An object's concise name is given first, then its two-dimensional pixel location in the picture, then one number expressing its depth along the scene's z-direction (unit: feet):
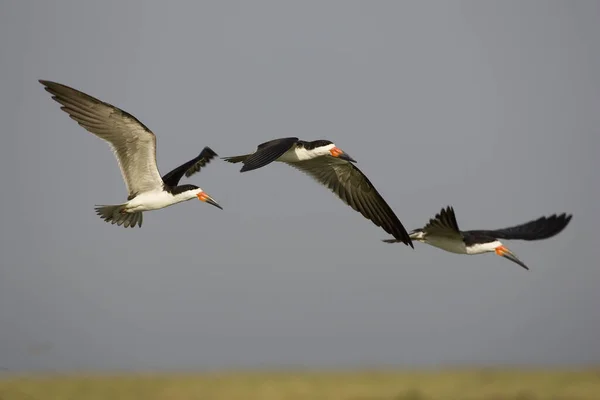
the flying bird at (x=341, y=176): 53.62
